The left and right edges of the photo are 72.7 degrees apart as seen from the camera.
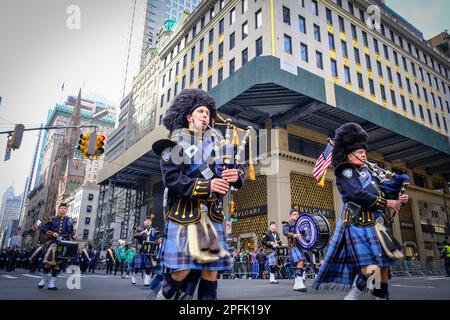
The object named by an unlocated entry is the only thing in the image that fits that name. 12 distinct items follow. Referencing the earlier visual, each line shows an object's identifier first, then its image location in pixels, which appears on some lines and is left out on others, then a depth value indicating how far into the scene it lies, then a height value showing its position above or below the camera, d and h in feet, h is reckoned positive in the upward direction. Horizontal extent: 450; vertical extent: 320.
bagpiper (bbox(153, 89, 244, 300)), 9.13 +1.29
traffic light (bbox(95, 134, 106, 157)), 46.98 +15.59
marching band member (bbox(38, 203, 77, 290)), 26.35 +1.23
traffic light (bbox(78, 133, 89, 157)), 47.46 +16.07
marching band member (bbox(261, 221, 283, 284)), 37.32 +1.31
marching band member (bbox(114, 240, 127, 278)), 62.95 -0.37
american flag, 21.87 +6.71
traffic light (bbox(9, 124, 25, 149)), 40.24 +14.21
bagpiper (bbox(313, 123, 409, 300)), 13.65 +1.45
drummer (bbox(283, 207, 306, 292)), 26.17 +0.05
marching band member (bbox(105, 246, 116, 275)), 75.35 -1.95
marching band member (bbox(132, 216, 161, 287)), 34.86 +0.50
